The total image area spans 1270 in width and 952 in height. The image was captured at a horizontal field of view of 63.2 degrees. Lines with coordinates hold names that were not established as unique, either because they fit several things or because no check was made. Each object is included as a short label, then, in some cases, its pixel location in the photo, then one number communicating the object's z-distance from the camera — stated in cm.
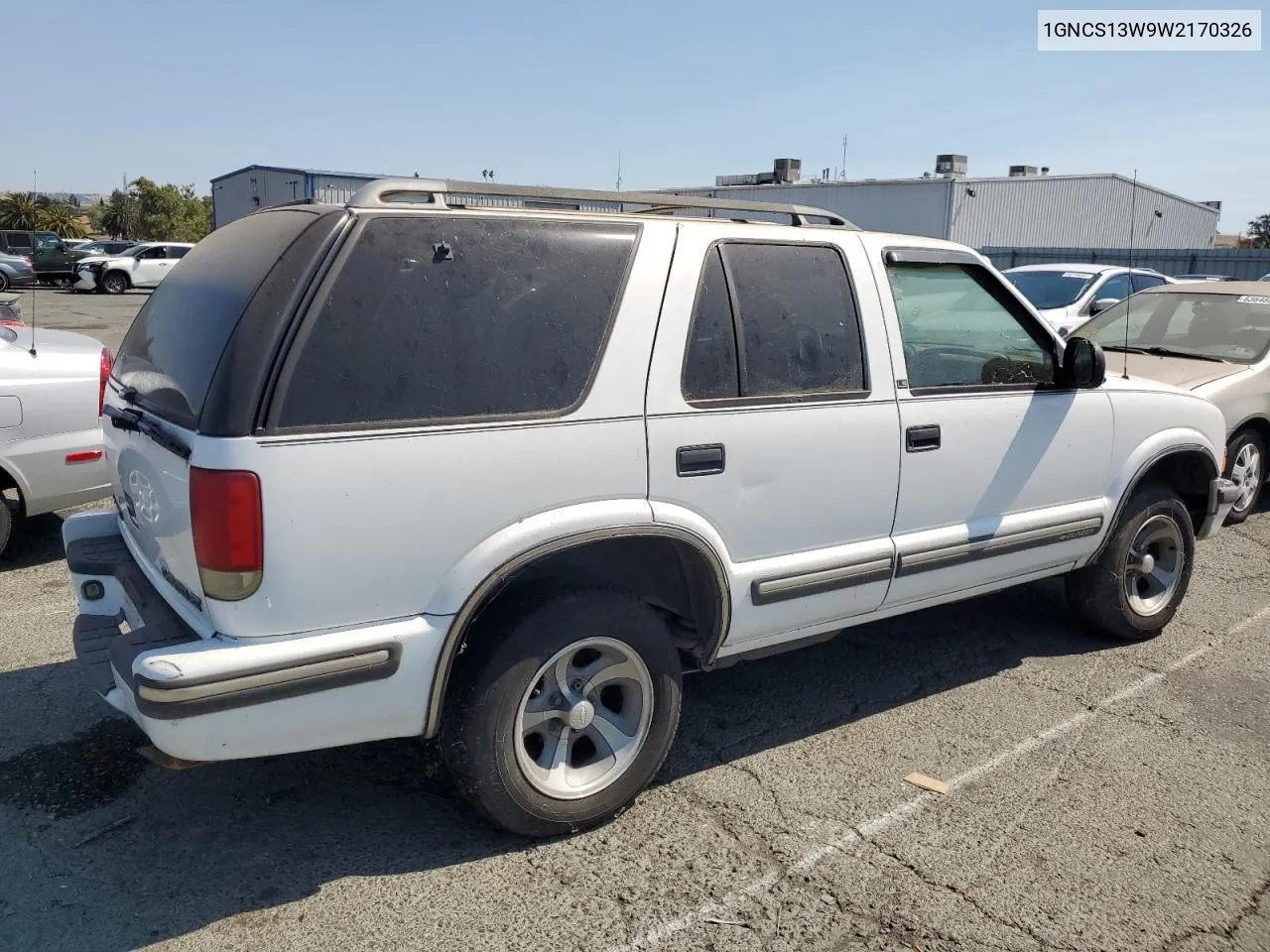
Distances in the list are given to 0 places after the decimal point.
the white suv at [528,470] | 268
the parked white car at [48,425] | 545
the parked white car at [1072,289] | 1252
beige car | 718
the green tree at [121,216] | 5931
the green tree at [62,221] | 5191
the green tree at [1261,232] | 5241
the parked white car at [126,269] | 2977
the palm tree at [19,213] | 5106
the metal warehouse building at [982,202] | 3581
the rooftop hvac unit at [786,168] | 3431
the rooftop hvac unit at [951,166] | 3688
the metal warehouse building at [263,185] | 2931
